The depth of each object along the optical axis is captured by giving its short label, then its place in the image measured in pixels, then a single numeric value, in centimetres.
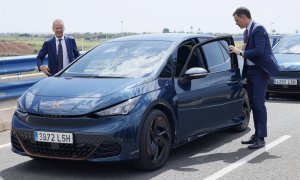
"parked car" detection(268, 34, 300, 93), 1205
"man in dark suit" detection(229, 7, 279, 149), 704
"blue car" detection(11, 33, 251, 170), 538
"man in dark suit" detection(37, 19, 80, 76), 818
